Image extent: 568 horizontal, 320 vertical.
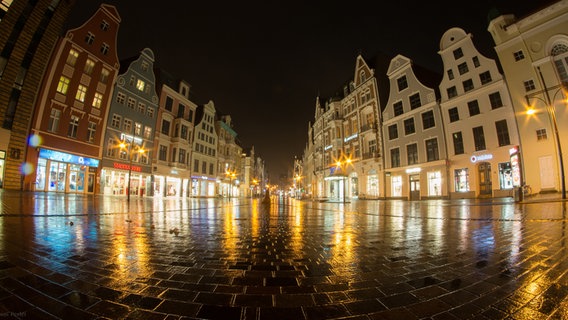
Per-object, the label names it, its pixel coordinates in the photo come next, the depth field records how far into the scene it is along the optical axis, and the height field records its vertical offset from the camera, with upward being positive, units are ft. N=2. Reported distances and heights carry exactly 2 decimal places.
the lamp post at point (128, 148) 97.67 +14.70
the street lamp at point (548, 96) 60.25 +22.31
